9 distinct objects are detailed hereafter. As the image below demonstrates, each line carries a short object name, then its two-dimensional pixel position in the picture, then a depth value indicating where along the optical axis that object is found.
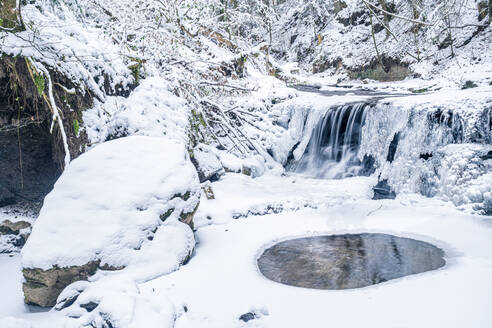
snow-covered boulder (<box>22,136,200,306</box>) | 3.19
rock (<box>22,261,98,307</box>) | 3.15
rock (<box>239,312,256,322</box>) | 2.69
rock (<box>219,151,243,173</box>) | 7.29
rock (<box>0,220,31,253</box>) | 4.56
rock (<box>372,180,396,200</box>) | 6.53
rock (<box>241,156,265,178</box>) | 7.49
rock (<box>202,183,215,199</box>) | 5.81
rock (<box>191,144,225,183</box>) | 6.49
